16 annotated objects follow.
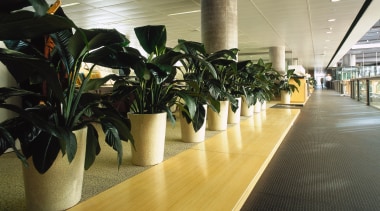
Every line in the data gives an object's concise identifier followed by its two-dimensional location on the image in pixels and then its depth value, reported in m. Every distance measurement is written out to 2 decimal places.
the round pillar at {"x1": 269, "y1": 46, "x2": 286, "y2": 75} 13.40
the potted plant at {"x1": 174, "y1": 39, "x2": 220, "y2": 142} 2.00
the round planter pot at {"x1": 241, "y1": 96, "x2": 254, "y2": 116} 4.21
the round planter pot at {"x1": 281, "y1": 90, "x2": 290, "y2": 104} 7.67
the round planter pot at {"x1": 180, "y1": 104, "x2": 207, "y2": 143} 2.42
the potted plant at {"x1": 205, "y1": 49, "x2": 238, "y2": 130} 2.27
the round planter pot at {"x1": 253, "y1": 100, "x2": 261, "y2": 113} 4.89
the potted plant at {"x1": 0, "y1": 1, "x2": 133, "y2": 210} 0.77
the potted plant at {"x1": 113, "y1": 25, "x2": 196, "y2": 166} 1.56
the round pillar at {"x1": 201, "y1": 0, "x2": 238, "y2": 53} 4.36
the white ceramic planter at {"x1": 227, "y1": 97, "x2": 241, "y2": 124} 3.45
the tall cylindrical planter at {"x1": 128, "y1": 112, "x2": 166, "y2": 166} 1.68
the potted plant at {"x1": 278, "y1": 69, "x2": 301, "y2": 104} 7.40
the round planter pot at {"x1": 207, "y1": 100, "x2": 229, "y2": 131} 2.96
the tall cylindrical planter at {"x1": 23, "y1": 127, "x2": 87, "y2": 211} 1.04
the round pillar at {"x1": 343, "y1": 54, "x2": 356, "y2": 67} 22.77
